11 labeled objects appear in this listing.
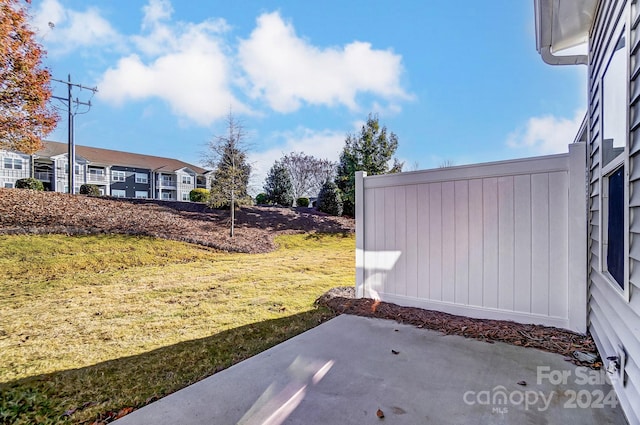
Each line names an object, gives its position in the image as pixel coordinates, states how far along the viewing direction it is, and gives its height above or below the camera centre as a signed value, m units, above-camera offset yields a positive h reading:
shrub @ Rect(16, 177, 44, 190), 12.87 +1.14
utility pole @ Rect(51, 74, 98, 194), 12.86 +4.03
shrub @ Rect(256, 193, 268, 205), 19.36 +0.80
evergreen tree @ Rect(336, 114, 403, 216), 14.23 +3.01
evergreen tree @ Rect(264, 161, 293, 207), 18.70 +1.58
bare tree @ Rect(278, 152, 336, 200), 24.95 +3.40
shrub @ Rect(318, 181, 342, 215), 16.02 +0.68
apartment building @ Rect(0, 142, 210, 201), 20.85 +3.20
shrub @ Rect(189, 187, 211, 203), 19.35 +1.04
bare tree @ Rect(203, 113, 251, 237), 11.70 +1.95
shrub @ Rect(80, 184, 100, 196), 14.92 +1.03
